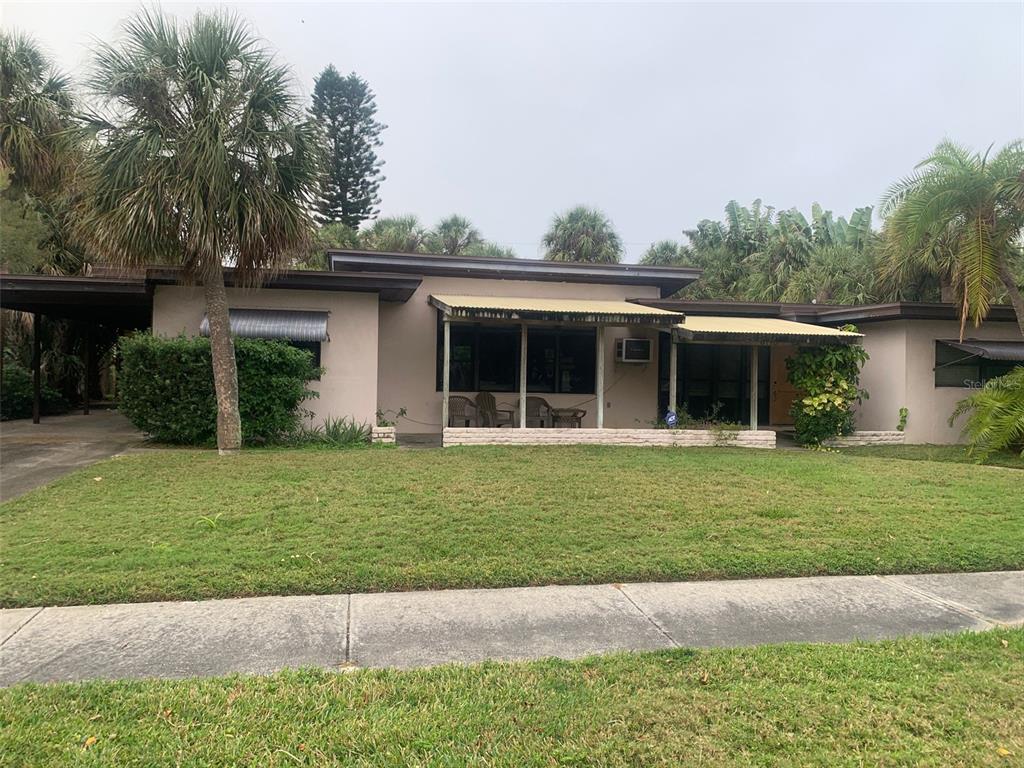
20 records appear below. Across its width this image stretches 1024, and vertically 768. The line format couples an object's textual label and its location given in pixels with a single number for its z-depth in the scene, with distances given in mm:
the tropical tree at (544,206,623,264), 28156
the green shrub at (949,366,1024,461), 11547
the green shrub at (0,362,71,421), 15086
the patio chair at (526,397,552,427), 13789
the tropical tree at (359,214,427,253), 28719
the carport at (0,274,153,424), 12102
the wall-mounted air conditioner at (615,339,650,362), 14648
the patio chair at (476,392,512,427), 13203
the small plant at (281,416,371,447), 11422
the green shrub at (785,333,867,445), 12859
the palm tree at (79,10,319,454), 9094
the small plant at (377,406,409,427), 12622
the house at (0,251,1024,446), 12141
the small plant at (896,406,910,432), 13797
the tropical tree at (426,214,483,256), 30172
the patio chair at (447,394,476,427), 12875
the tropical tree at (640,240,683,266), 31323
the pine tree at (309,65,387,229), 33719
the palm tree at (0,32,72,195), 13898
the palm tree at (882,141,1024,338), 11516
